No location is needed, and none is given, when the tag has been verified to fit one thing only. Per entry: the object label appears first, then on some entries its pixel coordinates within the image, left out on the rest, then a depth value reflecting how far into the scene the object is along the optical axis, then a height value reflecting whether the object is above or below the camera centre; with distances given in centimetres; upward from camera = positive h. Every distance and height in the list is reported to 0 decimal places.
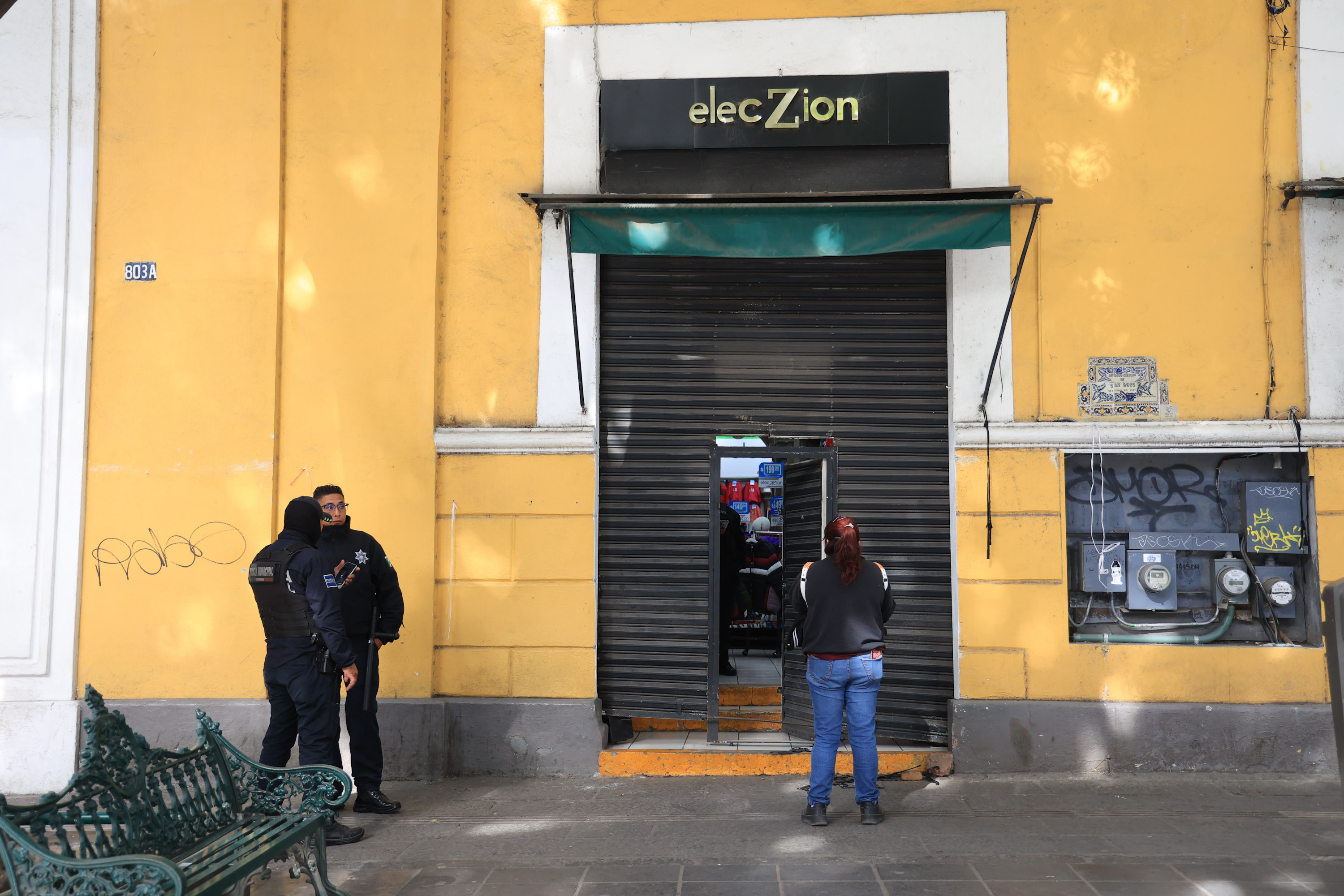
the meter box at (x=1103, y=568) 647 -43
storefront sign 662 +290
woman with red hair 521 -85
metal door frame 671 +3
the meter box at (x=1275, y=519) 637 -8
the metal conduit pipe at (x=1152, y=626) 646 -84
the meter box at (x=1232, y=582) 634 -52
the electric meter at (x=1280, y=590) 634 -57
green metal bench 304 -125
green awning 613 +190
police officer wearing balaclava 507 -79
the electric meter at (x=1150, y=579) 643 -51
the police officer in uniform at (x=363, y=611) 547 -65
